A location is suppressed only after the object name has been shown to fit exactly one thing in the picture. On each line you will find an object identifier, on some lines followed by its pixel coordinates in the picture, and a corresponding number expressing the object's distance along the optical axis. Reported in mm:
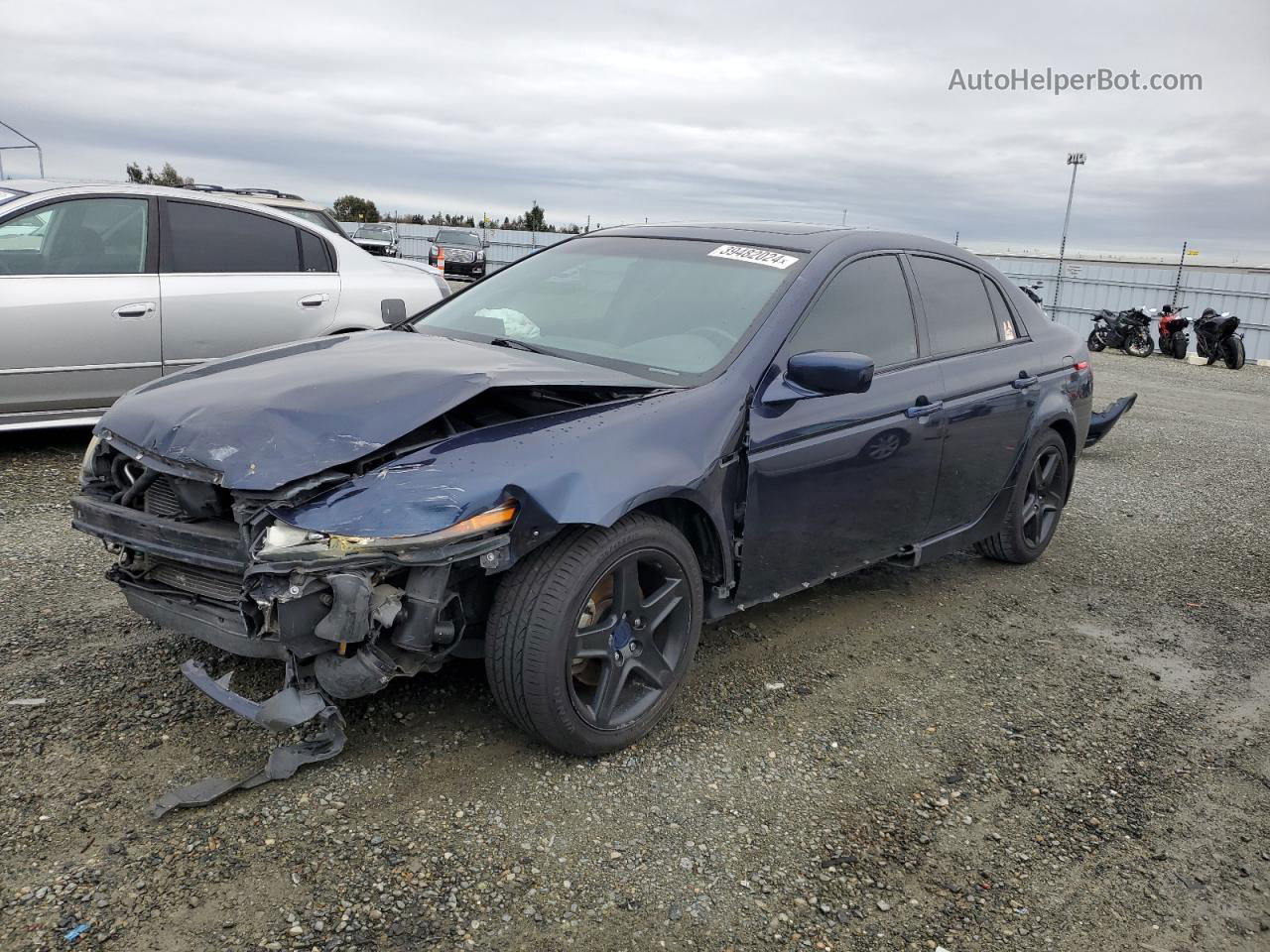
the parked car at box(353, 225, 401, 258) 22877
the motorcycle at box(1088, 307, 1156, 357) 20328
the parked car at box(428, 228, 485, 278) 28938
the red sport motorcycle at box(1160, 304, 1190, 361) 19853
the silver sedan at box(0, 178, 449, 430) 5684
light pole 26469
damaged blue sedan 2637
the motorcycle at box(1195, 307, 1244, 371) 18703
